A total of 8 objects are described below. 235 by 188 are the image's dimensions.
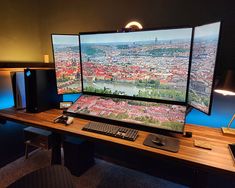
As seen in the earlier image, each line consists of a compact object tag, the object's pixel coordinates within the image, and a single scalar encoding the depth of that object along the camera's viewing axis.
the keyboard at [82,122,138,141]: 1.23
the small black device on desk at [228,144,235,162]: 1.05
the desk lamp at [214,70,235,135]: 1.14
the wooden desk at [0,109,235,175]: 0.98
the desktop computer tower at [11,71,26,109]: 1.74
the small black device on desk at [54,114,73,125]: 1.45
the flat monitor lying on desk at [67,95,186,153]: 1.28
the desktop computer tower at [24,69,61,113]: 1.63
